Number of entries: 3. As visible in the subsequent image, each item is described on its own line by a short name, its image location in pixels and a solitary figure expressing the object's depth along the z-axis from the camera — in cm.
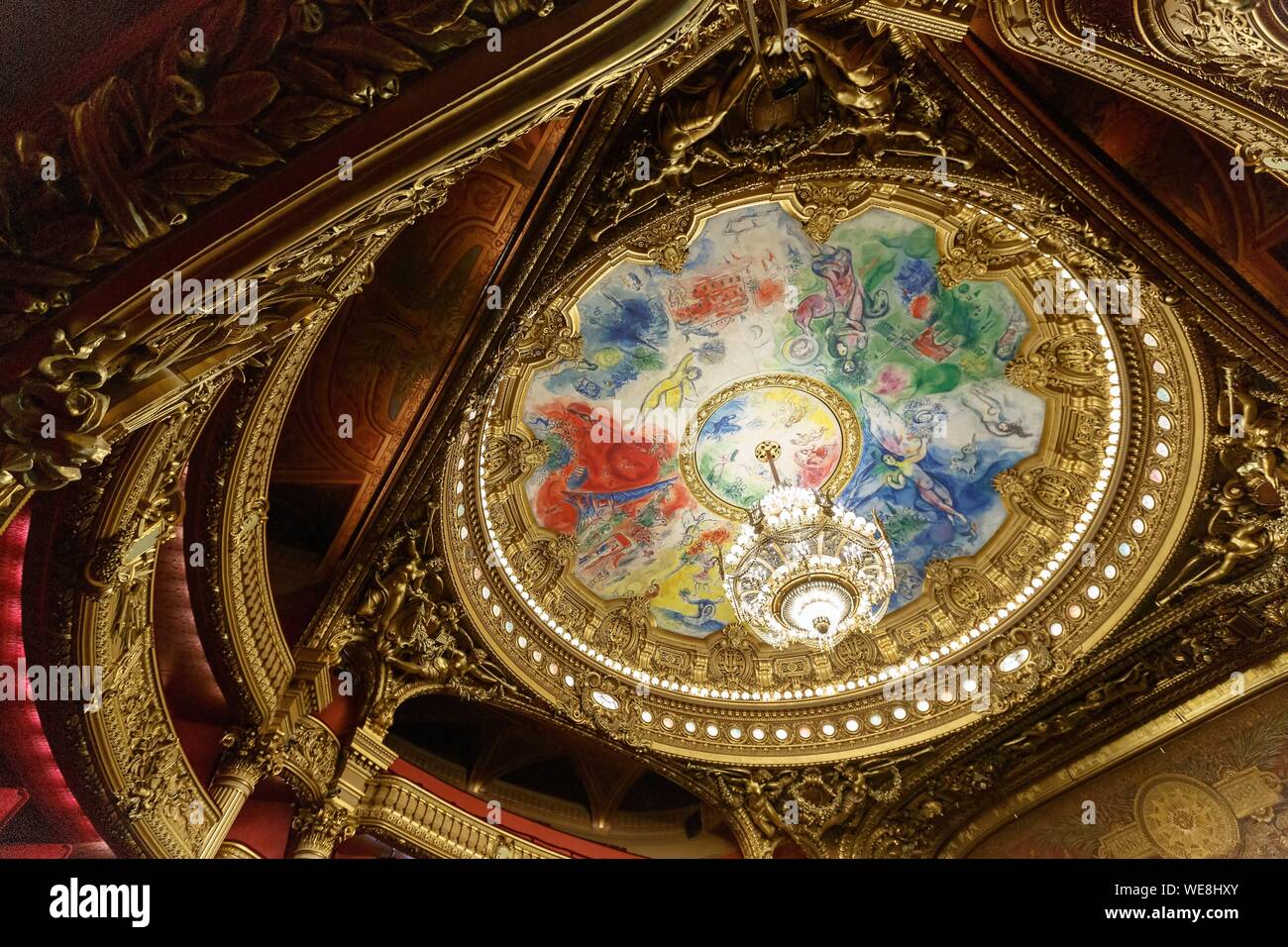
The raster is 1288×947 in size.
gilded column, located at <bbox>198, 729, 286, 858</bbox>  619
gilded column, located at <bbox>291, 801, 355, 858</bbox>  718
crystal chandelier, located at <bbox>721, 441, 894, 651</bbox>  849
